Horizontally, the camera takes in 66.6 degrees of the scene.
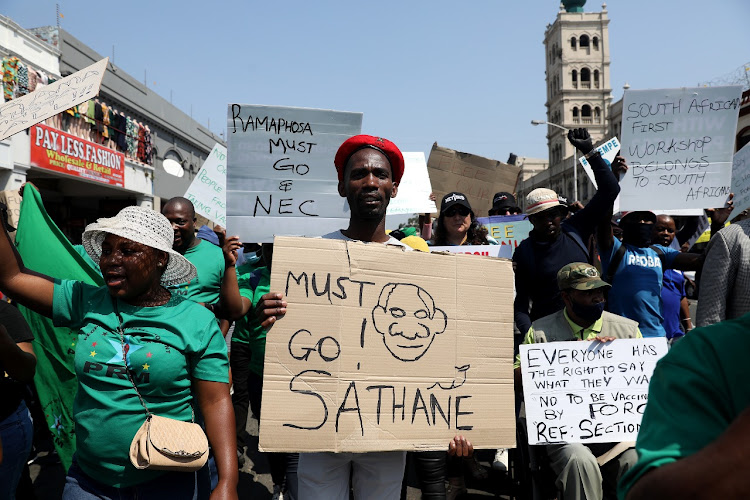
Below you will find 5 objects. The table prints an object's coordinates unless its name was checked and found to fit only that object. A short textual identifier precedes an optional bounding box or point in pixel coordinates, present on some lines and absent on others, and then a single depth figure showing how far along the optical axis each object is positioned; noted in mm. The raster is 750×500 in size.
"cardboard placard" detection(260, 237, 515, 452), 2076
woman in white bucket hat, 1960
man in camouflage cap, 3088
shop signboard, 17781
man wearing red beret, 2164
